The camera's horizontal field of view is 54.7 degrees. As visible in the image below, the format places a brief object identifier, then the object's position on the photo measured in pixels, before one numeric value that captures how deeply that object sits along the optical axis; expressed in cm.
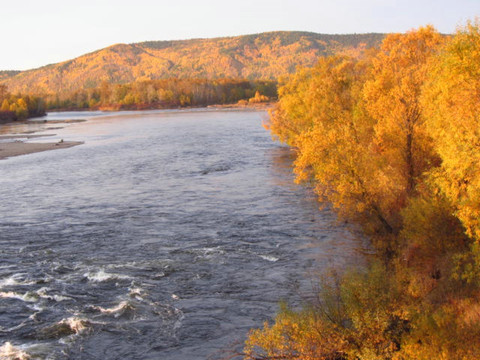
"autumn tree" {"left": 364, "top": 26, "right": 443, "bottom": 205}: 2608
